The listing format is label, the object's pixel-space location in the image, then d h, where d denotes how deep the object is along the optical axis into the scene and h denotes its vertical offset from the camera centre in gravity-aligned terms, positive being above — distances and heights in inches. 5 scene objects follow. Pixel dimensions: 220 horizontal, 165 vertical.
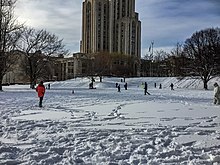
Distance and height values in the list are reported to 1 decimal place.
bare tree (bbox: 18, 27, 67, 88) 1105.3 +184.1
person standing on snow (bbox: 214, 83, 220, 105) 440.2 -36.9
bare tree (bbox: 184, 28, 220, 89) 1290.6 +203.6
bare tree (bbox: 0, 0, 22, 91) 798.9 +210.7
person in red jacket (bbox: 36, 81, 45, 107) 414.7 -25.9
